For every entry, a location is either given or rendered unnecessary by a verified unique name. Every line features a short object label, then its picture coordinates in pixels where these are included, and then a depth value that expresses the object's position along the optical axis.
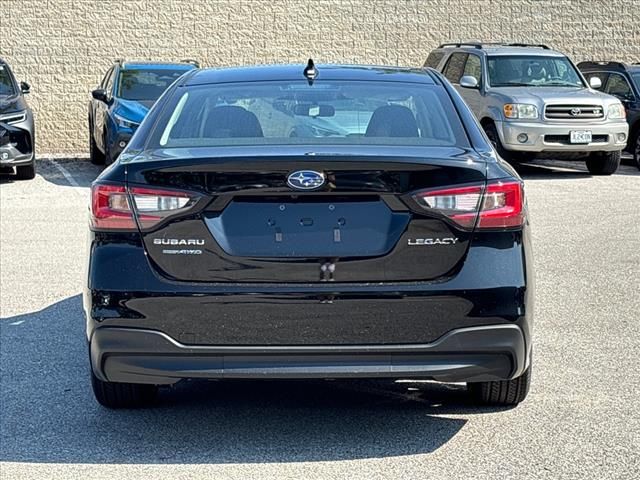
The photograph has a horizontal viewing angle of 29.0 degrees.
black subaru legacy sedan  4.97
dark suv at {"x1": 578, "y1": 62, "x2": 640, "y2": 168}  19.58
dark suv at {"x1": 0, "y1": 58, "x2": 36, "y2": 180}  16.78
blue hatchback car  16.97
